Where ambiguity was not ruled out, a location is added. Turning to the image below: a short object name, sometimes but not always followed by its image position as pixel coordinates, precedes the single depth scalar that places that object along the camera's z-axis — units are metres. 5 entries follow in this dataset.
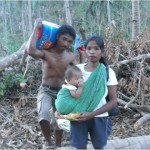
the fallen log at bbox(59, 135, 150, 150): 3.98
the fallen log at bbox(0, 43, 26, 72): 5.64
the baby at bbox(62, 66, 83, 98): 2.88
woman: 2.99
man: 3.65
